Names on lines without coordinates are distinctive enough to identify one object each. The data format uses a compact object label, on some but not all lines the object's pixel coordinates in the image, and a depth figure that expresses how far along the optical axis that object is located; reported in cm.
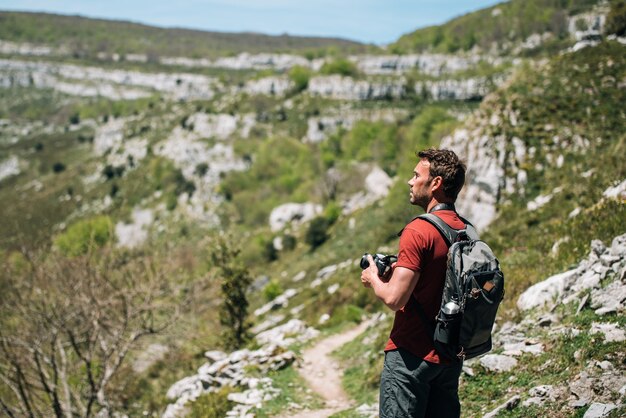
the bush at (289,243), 5106
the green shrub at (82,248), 1440
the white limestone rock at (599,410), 442
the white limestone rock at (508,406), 557
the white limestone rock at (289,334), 1502
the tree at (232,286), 1914
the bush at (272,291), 3304
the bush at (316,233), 4459
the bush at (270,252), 5178
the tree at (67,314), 1237
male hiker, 354
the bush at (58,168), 12812
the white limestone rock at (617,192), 1023
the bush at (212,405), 909
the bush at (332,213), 4859
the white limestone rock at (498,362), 671
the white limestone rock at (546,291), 796
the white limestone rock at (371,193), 4635
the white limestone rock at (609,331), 563
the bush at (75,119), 18062
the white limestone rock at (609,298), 636
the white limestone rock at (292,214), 6081
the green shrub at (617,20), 2730
